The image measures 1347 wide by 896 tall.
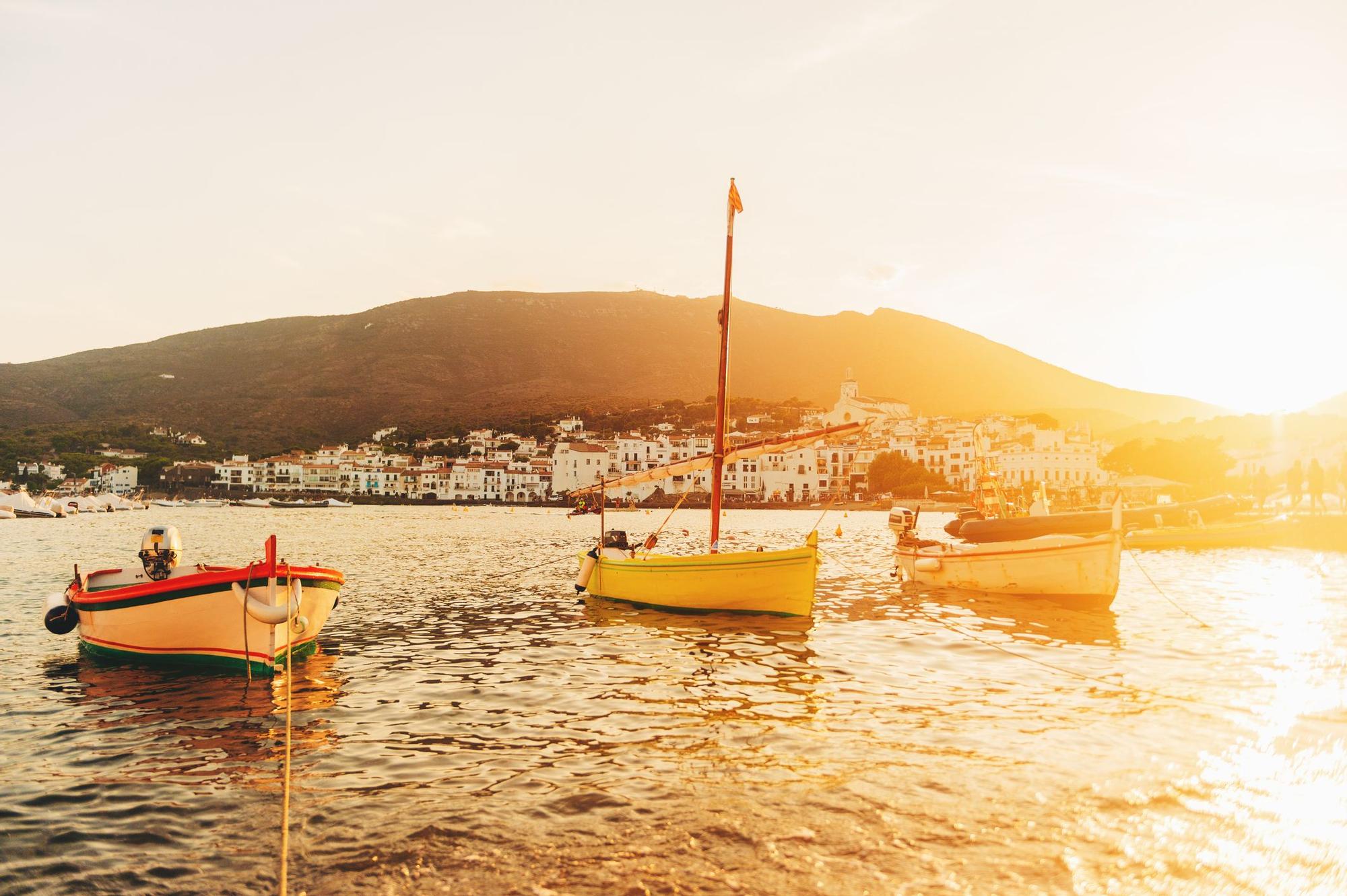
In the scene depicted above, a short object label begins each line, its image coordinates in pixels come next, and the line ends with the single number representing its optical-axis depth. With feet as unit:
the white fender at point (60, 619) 50.29
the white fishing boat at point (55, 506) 299.38
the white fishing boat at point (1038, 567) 75.05
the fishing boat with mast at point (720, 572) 65.87
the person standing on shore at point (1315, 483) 146.61
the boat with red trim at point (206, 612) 42.75
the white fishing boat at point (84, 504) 332.19
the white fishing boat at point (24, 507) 289.53
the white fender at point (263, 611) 42.73
